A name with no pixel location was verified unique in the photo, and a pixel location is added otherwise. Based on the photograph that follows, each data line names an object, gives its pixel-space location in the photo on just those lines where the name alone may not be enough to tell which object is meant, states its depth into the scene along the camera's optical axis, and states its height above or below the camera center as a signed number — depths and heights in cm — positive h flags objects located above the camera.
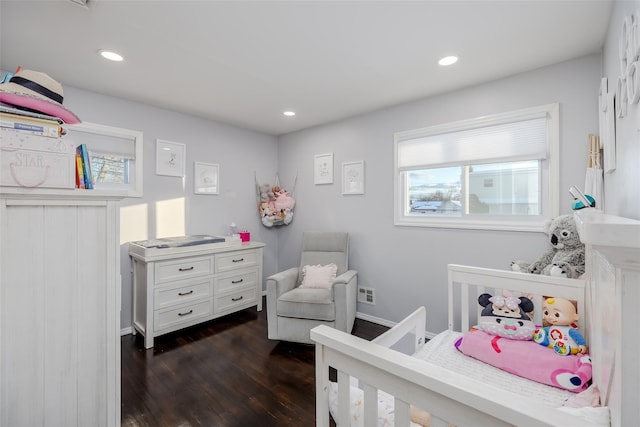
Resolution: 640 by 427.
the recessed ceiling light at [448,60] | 211 +115
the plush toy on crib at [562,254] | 182 -27
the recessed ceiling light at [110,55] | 203 +115
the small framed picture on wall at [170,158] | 315 +65
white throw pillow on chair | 300 -66
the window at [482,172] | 230 +38
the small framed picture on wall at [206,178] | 347 +45
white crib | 51 -42
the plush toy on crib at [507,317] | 155 -59
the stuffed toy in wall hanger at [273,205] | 405 +13
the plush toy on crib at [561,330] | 140 -62
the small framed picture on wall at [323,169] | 367 +59
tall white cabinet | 102 -37
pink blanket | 125 -70
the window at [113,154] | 270 +61
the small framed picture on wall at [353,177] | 336 +44
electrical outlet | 325 -93
